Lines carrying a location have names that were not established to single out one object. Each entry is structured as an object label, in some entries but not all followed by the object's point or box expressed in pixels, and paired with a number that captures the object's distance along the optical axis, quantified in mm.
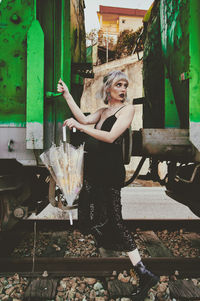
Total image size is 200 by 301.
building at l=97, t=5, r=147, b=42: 27844
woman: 2023
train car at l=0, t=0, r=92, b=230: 1973
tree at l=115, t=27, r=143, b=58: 15516
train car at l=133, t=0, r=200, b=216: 2025
